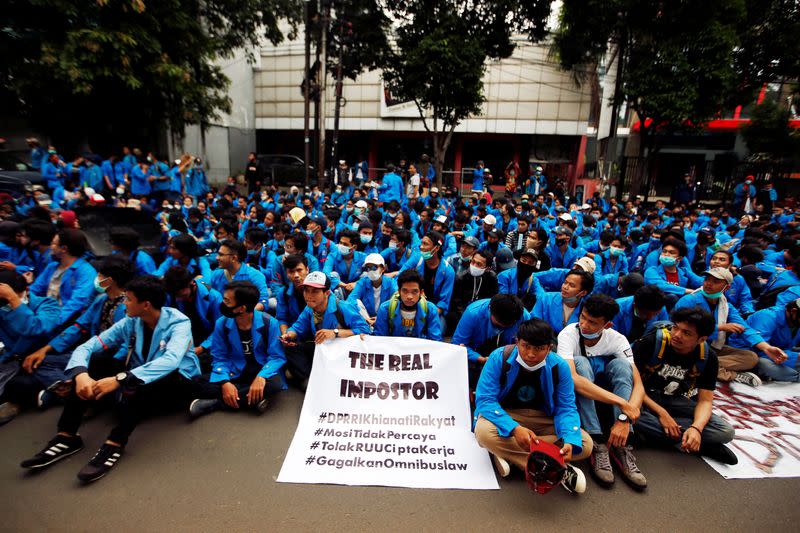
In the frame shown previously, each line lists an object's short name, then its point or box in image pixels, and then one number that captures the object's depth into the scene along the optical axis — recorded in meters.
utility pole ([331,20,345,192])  14.49
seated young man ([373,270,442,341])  4.34
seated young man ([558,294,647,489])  3.25
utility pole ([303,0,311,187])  14.48
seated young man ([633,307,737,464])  3.36
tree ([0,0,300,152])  12.23
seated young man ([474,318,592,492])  3.00
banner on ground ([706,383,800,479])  3.37
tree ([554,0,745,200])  13.00
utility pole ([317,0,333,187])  14.08
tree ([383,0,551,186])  13.45
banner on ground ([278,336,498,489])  3.16
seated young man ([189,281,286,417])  3.86
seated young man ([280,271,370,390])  4.17
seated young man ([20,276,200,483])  3.17
